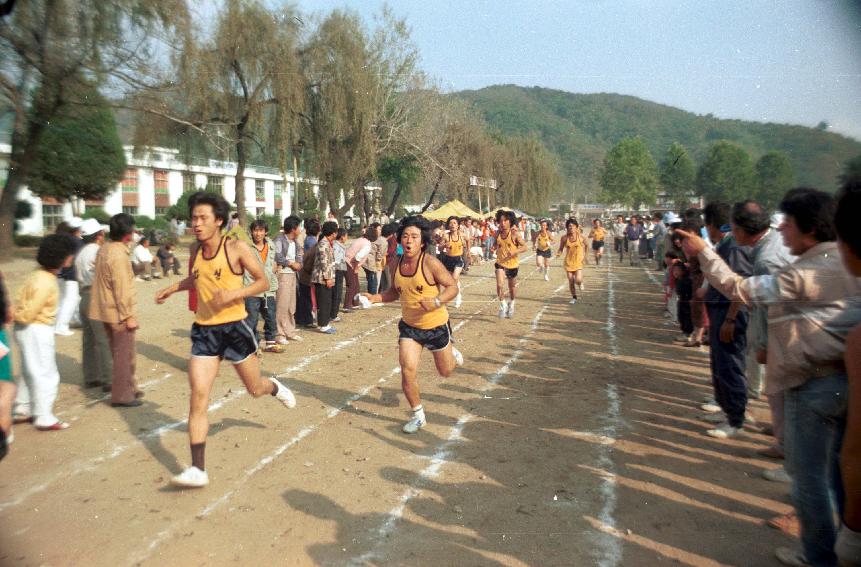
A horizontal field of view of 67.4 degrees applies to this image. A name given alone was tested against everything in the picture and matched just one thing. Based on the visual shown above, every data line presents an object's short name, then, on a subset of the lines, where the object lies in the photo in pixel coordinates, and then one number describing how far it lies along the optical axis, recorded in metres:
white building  25.41
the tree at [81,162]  35.28
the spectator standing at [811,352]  3.21
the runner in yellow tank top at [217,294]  4.90
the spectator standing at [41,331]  5.93
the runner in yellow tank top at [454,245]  15.34
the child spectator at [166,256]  20.55
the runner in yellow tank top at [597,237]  25.55
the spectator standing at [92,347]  7.19
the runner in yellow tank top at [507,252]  12.61
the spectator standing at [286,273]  10.26
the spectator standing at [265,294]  8.95
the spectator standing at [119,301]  6.64
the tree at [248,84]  22.34
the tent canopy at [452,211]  34.66
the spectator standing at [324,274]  11.16
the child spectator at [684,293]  8.92
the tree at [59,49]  16.92
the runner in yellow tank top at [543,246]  18.66
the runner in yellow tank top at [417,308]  5.95
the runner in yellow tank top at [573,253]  15.13
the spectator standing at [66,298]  10.58
